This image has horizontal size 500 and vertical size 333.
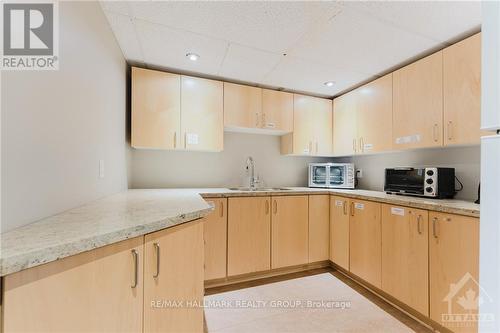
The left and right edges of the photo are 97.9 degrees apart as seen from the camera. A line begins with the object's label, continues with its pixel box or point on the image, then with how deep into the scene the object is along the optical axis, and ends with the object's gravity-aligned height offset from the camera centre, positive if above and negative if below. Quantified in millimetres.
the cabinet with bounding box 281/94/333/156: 2760 +503
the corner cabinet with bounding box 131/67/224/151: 2125 +560
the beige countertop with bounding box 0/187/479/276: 545 -218
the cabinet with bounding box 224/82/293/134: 2449 +678
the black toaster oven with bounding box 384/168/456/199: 1767 -131
